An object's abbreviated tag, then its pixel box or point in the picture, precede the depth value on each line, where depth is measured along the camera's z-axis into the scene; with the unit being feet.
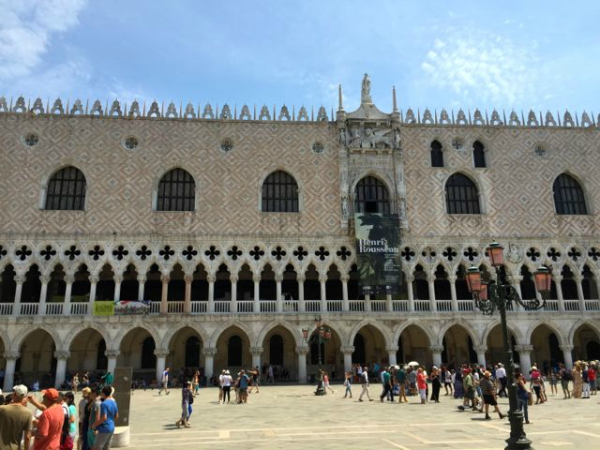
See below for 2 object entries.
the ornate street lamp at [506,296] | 22.88
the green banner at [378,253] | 75.41
